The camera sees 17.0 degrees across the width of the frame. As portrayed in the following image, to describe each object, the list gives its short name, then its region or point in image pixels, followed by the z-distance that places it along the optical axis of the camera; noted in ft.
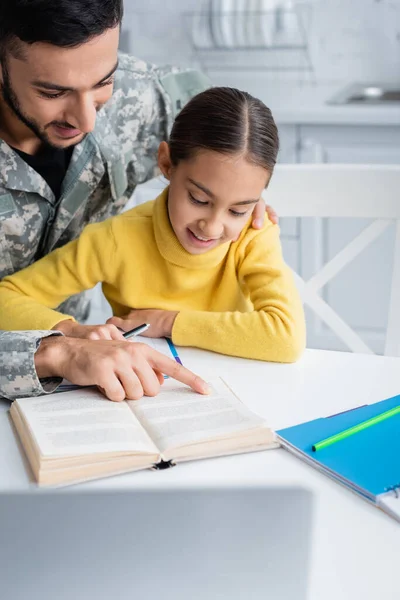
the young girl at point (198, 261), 5.81
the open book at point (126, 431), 4.60
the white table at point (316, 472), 4.30
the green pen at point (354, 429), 4.81
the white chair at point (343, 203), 6.89
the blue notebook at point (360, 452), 4.55
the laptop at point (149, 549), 4.39
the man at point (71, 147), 5.26
